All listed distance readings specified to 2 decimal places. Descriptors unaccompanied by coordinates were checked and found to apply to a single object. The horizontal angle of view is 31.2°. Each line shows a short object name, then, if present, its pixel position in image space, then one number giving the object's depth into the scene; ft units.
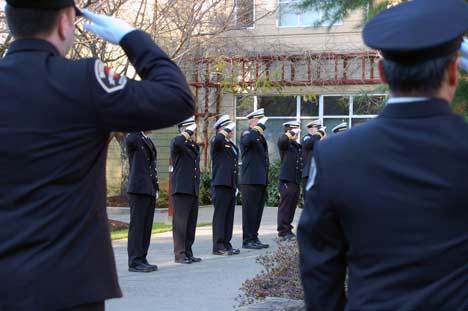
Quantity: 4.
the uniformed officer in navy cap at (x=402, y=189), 7.84
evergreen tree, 24.54
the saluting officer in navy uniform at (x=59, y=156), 8.92
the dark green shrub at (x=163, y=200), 71.51
